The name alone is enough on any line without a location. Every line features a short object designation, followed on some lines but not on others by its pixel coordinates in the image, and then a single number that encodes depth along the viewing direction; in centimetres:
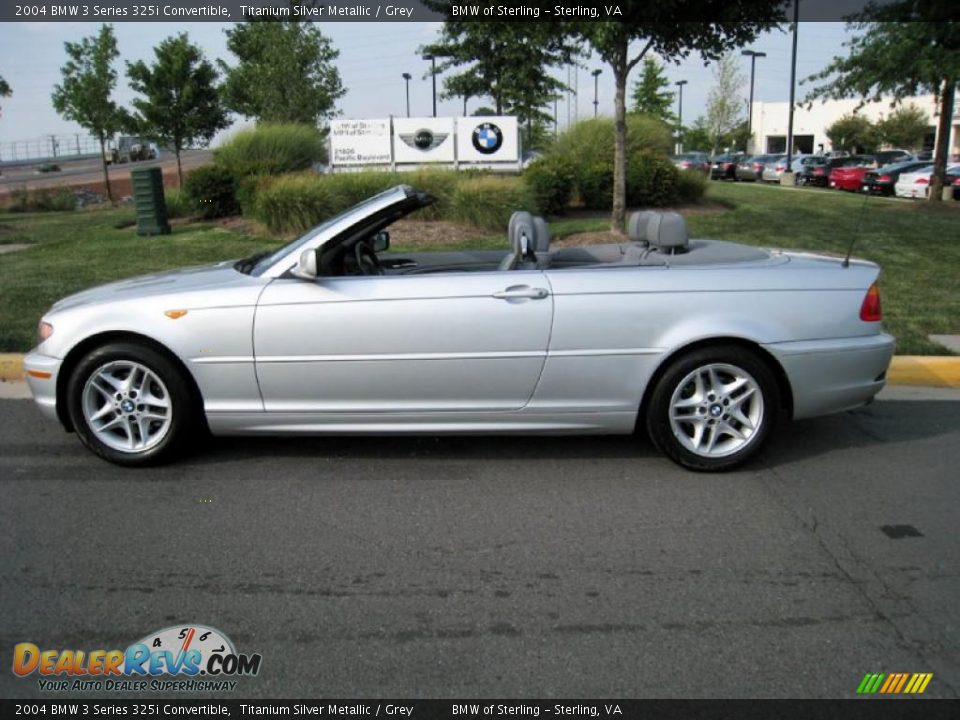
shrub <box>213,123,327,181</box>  1602
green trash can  1387
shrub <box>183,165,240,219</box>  1542
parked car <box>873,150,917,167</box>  3456
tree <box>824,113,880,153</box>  5338
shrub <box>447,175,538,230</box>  1359
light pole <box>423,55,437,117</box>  2764
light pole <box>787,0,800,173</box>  3492
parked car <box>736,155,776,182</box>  3975
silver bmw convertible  445
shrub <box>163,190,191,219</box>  1612
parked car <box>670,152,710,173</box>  3906
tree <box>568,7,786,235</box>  1055
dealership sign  1886
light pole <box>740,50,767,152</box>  4814
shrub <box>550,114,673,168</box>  1686
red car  3183
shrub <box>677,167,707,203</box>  1645
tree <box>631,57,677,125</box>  4331
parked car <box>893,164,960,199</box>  2682
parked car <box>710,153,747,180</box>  3959
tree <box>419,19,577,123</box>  2497
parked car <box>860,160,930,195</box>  2853
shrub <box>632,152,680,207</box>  1563
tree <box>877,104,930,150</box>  5112
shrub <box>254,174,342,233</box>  1346
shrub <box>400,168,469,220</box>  1408
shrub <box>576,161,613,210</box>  1545
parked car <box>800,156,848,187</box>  3441
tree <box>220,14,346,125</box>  2252
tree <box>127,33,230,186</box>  2234
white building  6156
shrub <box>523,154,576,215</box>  1465
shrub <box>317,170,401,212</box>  1404
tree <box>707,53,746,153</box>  5412
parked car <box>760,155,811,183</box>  3734
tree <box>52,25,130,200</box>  2247
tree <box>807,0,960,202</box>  1500
